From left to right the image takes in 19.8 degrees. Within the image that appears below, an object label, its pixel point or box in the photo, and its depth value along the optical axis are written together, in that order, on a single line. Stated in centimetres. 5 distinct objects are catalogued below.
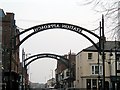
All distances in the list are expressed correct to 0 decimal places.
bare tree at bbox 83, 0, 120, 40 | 1466
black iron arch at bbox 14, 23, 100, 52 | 4276
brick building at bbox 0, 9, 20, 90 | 4601
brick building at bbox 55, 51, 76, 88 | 9574
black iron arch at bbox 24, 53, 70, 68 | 9219
